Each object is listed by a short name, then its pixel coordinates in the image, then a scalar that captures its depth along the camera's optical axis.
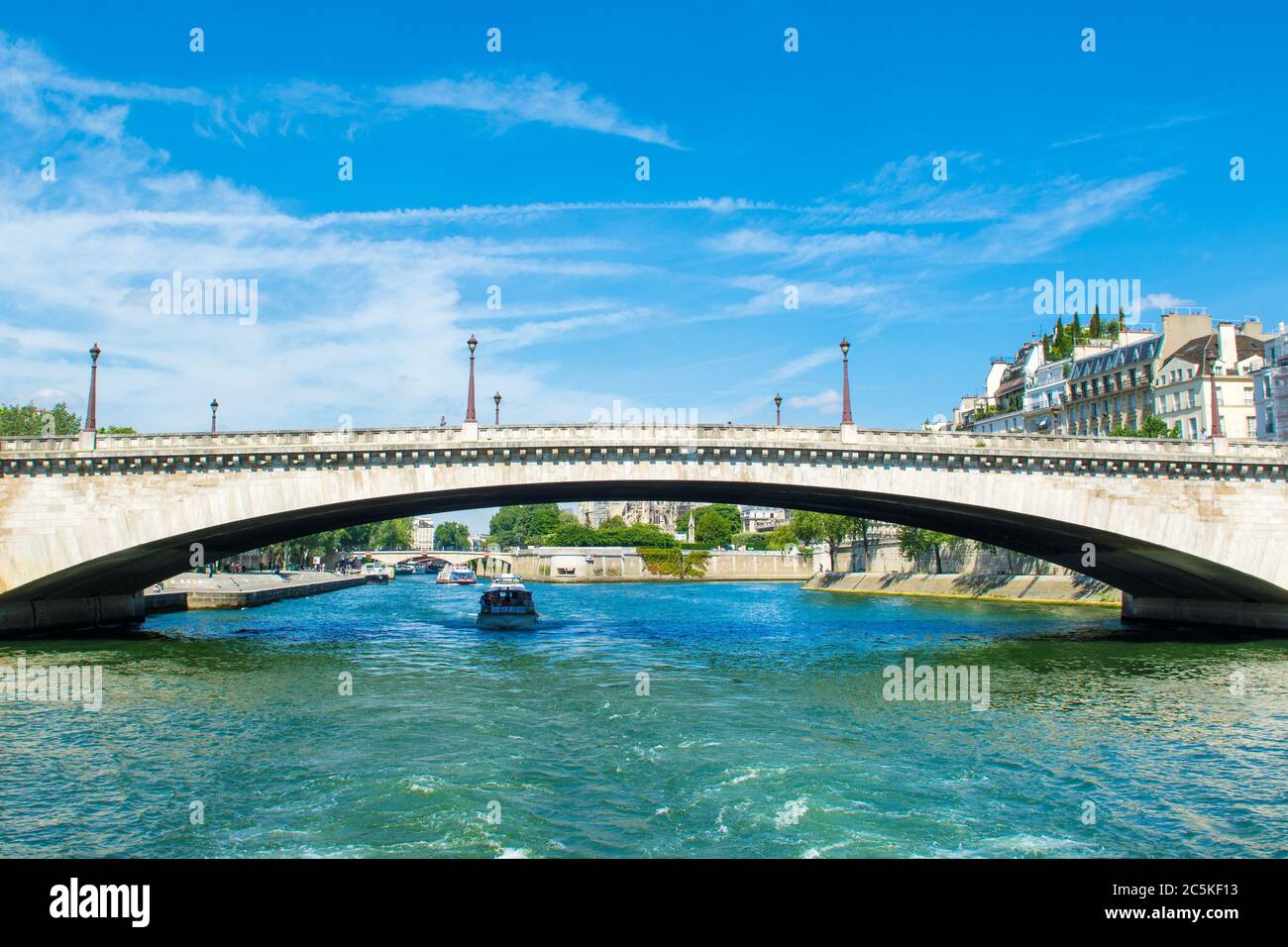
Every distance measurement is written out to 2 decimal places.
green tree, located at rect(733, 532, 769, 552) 189.88
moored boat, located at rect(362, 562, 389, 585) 146.01
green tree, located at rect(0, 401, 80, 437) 99.11
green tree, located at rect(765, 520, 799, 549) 166.88
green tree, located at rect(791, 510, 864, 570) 129.12
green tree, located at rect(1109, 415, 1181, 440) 74.97
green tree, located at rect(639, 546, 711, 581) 156.50
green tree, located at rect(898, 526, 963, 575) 99.75
